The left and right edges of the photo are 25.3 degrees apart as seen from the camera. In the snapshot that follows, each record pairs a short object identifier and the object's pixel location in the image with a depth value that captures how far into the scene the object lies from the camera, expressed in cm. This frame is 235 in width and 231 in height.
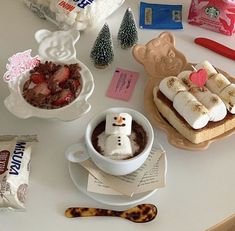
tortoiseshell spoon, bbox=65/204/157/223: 82
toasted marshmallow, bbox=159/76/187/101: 92
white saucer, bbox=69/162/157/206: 83
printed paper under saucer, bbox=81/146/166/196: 84
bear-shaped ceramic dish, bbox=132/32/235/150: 93
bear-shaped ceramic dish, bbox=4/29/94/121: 91
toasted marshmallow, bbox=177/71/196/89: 93
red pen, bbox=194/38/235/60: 104
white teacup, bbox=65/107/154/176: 82
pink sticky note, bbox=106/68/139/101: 99
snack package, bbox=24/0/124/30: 105
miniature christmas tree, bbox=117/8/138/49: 104
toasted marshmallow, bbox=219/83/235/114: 90
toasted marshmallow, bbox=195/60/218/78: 94
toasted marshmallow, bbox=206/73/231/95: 92
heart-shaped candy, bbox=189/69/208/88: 92
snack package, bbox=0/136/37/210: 82
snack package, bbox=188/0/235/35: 106
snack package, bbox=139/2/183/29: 111
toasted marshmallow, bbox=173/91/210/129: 88
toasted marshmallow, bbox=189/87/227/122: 89
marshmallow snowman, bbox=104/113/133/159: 83
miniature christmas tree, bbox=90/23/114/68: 100
